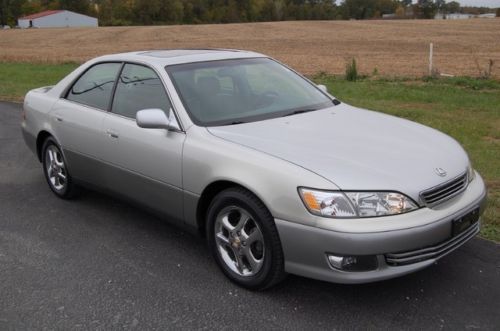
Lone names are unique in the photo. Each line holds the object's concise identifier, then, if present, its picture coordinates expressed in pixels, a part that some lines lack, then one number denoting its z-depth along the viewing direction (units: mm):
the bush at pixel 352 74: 15338
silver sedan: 3078
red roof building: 108312
